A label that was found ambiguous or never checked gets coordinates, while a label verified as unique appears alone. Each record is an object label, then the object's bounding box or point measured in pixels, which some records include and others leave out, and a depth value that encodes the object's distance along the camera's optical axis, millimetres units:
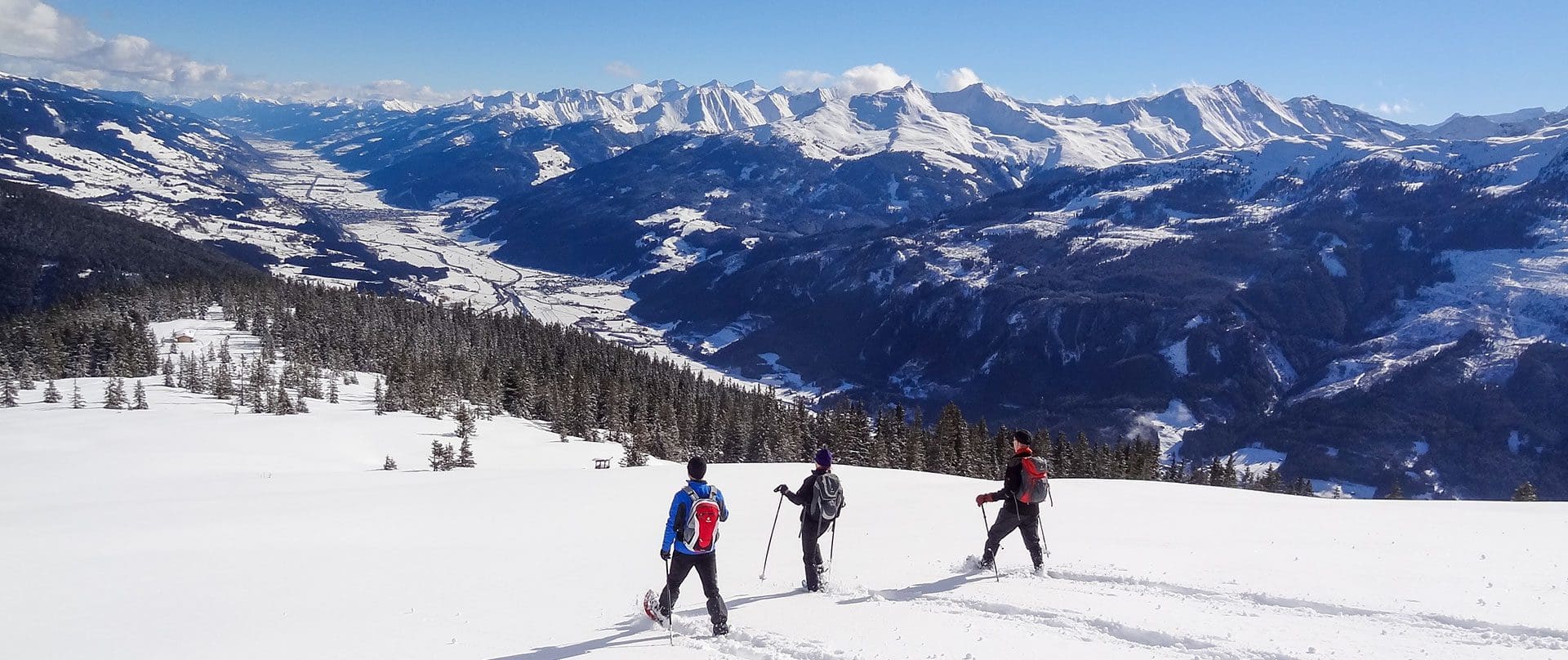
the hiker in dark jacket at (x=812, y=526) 16391
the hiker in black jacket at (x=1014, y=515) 17391
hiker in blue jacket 13992
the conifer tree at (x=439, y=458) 53219
